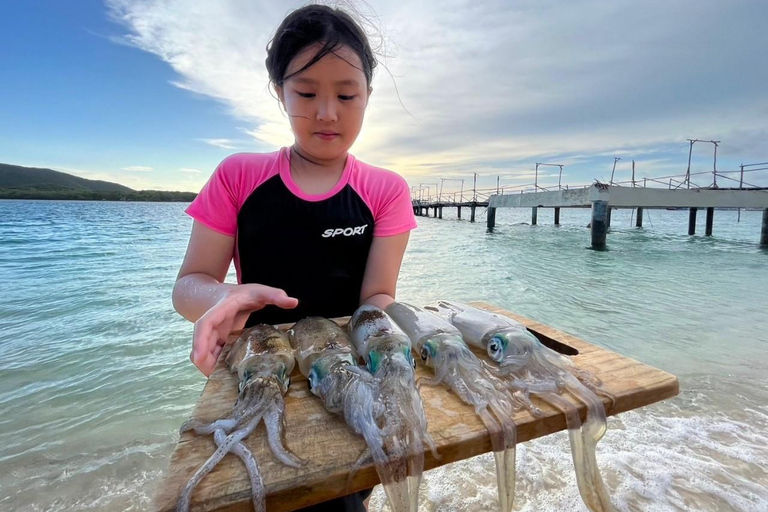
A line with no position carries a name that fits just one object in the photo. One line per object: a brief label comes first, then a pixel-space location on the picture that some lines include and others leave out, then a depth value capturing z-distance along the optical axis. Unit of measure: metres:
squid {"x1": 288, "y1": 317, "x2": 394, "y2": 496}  0.34
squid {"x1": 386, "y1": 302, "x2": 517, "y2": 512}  0.37
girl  0.58
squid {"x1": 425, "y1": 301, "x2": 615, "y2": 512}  0.40
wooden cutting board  0.28
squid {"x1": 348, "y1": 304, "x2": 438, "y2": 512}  0.33
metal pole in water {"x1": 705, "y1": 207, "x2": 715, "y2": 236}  24.18
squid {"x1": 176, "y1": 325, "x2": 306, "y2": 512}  0.29
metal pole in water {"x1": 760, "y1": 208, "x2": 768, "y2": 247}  18.50
